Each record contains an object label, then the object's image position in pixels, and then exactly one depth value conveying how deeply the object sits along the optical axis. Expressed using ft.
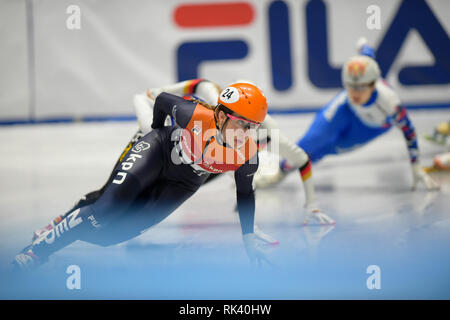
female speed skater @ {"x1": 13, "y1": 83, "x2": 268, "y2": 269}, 22.89
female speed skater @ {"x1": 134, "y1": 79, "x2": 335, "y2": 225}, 29.60
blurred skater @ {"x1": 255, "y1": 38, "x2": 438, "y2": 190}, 37.60
